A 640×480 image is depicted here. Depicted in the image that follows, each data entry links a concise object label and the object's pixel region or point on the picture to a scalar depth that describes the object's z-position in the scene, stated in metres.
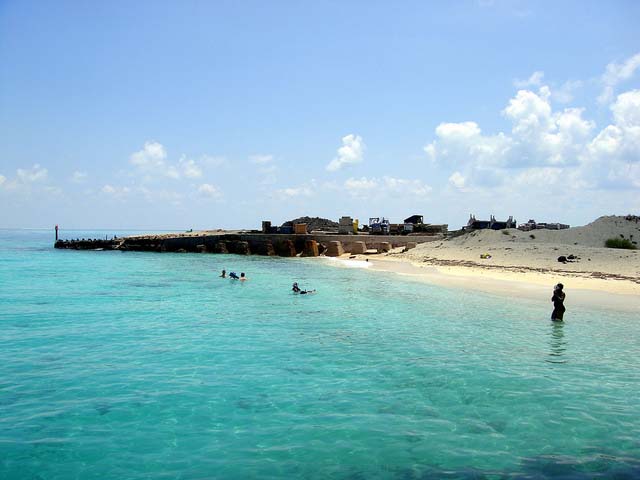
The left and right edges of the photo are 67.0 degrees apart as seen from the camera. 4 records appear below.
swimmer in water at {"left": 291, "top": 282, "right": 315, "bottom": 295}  26.46
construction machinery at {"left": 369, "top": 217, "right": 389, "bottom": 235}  64.75
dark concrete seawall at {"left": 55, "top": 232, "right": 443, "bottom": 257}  57.72
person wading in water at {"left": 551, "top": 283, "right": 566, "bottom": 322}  17.78
